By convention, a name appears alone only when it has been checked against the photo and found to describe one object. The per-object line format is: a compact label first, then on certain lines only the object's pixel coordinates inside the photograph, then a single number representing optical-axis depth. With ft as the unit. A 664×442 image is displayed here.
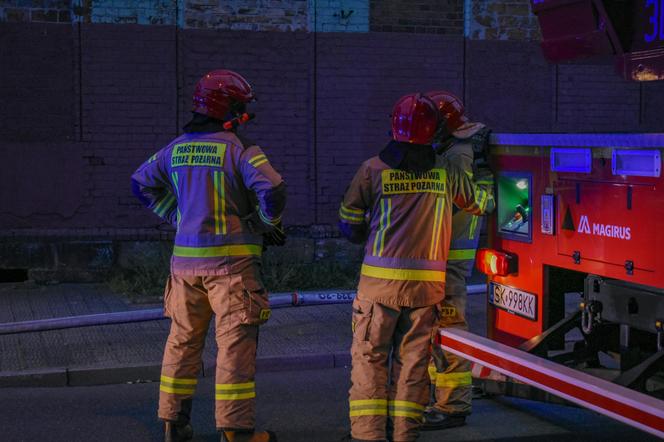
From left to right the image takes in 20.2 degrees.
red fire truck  27.95
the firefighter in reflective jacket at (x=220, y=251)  32.67
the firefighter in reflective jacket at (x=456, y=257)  35.09
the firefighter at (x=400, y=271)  31.06
